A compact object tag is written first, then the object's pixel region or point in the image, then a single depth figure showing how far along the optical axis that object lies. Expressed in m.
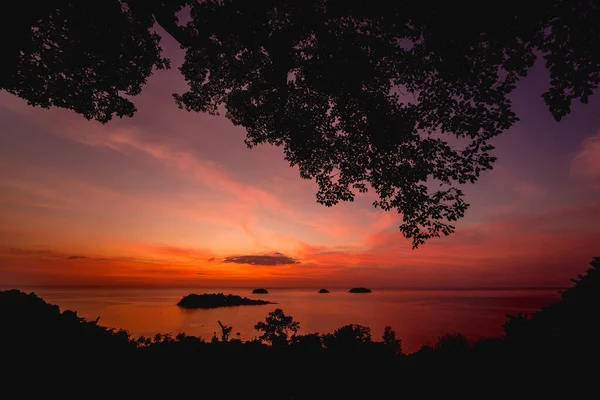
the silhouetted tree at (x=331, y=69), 7.18
